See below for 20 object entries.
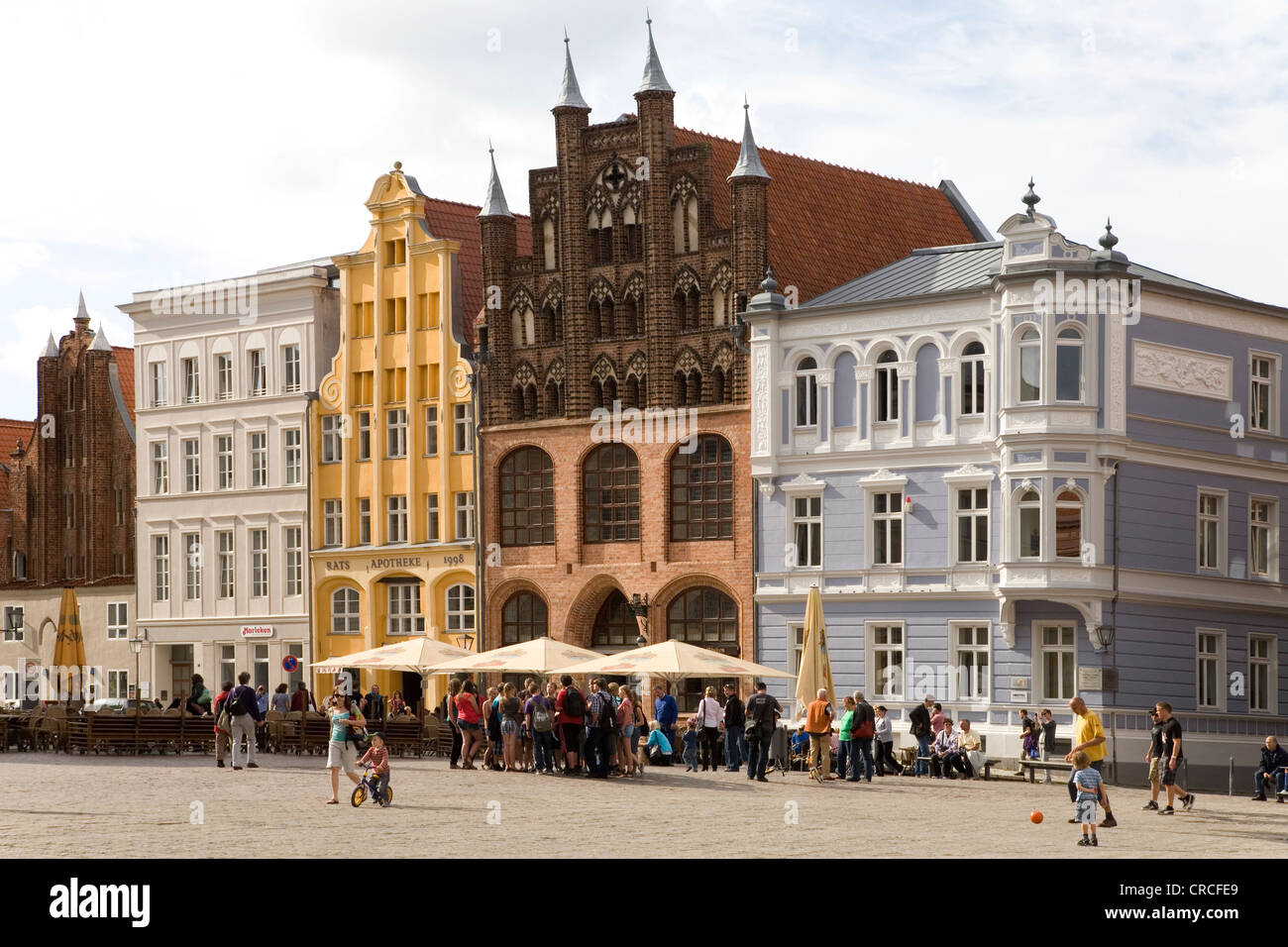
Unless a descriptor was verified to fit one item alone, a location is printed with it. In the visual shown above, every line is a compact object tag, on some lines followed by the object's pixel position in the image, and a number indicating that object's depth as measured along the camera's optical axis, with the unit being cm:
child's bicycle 2848
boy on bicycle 2877
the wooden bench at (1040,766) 3900
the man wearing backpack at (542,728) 3756
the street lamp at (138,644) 6494
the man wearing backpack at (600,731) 3678
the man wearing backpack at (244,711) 3738
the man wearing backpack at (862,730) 3725
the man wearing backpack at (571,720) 3759
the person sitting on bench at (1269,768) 3706
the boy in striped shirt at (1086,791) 2442
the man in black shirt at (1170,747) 3100
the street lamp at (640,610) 5378
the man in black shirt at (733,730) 4116
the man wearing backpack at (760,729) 3756
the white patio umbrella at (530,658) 4044
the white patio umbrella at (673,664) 3928
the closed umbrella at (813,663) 4247
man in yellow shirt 2696
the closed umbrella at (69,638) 5681
